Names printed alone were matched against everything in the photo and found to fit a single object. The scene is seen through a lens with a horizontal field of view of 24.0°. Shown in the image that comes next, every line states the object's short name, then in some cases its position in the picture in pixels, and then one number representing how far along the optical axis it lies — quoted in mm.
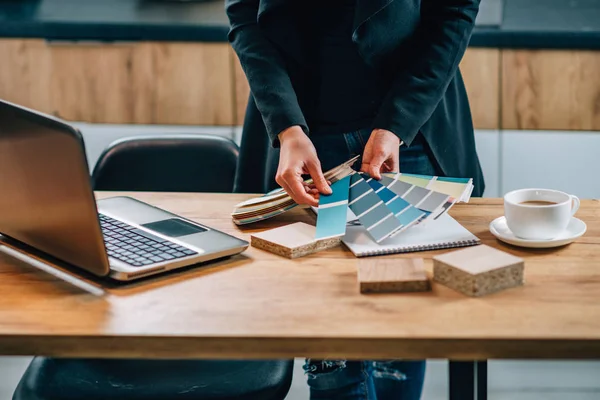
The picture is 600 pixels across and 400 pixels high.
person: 2351
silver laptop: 1911
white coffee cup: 2078
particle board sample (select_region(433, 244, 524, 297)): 1913
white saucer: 2089
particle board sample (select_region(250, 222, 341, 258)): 2089
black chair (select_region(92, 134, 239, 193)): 2811
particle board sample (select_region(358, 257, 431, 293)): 1933
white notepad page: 2092
